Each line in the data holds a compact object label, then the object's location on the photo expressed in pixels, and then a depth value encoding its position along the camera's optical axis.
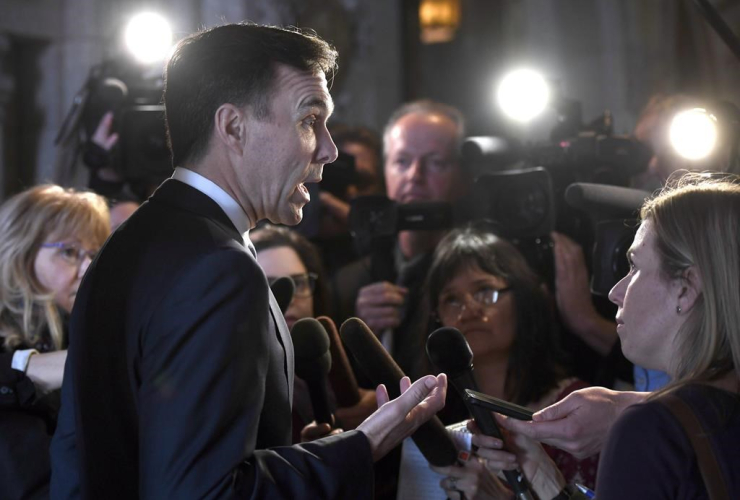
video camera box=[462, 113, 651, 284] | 2.64
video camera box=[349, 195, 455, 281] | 2.76
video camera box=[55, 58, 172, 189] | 3.18
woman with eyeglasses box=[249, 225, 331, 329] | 2.71
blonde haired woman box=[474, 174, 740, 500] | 1.26
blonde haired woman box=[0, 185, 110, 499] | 2.00
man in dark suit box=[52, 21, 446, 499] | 1.23
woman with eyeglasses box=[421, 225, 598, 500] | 2.33
